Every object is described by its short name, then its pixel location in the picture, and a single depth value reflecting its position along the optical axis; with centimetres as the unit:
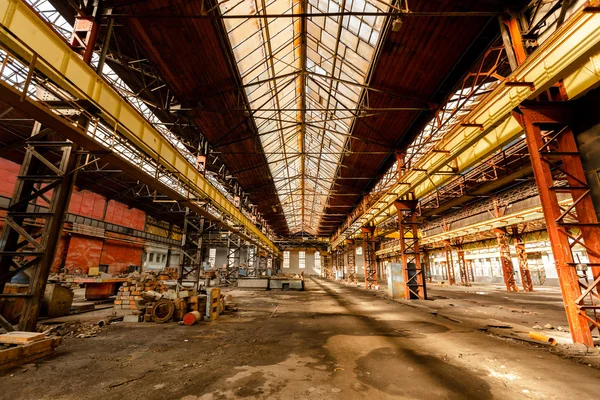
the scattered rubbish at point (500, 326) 758
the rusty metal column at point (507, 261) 2142
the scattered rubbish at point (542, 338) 568
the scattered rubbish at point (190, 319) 787
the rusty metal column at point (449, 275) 2903
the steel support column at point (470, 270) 3548
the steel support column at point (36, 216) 577
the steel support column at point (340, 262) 3571
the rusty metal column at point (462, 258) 3047
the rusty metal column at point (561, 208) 534
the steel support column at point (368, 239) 2363
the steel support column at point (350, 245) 3014
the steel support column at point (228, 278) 2353
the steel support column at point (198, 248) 1380
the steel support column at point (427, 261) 4031
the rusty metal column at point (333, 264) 4362
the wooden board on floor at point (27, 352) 420
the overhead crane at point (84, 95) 439
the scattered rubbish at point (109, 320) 750
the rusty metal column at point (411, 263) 1406
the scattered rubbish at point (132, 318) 825
